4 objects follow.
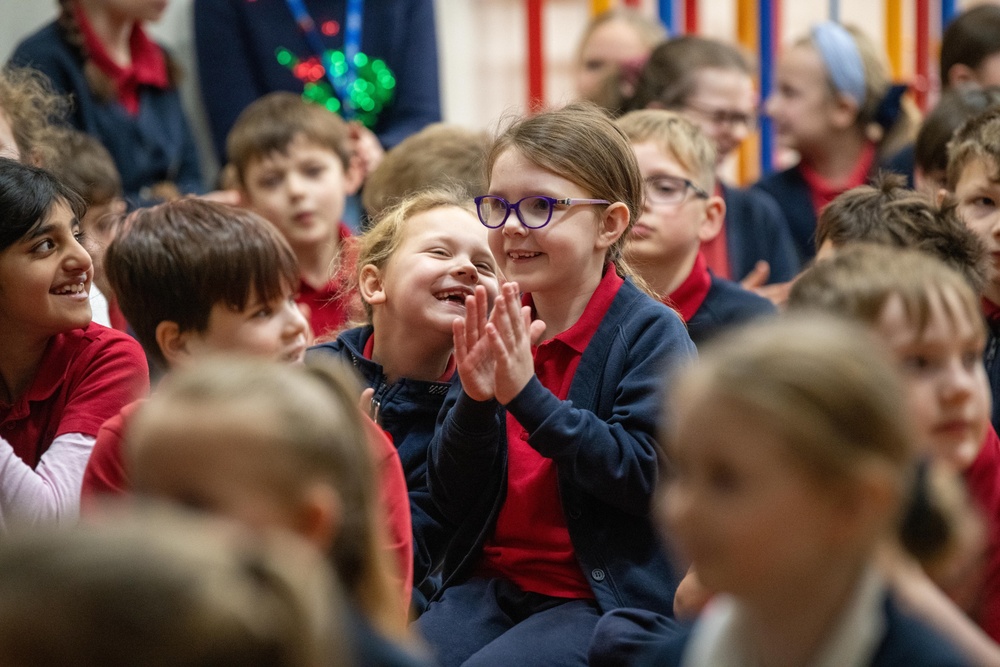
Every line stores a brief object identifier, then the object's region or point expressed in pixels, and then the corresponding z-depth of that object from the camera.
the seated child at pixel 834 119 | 7.57
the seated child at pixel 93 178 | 5.97
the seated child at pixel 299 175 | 6.45
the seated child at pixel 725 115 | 6.62
